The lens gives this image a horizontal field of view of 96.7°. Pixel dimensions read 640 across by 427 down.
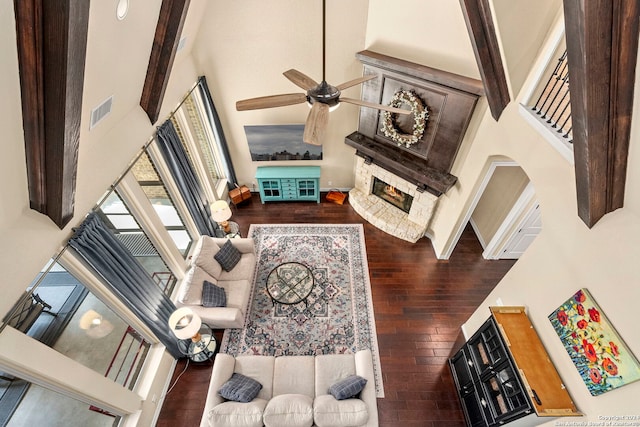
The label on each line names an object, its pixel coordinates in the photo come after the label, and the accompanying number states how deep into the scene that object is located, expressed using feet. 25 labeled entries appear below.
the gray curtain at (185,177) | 13.92
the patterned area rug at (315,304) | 15.02
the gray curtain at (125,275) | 9.24
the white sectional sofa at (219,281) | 14.29
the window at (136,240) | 14.12
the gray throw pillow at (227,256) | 16.53
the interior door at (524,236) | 16.26
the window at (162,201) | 14.85
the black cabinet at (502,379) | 9.12
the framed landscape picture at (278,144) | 20.40
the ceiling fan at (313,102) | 8.33
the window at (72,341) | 9.94
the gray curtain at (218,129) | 17.80
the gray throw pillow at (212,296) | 14.43
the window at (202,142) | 17.19
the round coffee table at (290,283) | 15.98
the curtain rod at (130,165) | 10.43
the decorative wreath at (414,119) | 15.40
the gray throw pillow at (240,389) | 11.13
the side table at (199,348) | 14.14
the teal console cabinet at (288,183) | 21.61
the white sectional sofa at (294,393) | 10.18
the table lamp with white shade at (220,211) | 18.21
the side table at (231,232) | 19.93
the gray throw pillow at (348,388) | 11.04
